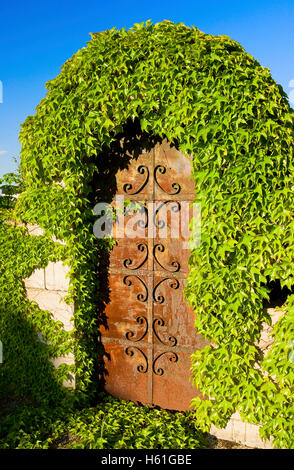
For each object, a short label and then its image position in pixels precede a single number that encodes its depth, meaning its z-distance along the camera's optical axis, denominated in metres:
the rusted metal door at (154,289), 3.65
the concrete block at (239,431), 3.25
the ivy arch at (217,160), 2.96
